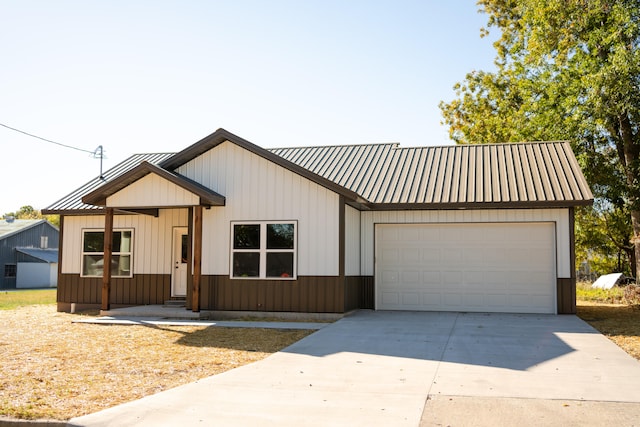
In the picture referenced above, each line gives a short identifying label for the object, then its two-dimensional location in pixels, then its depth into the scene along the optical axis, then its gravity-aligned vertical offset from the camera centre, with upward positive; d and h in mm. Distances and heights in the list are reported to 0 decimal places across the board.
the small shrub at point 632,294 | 18047 -995
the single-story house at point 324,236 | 14578 +587
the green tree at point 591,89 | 19594 +5792
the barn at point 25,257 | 43875 +24
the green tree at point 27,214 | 76562 +6346
